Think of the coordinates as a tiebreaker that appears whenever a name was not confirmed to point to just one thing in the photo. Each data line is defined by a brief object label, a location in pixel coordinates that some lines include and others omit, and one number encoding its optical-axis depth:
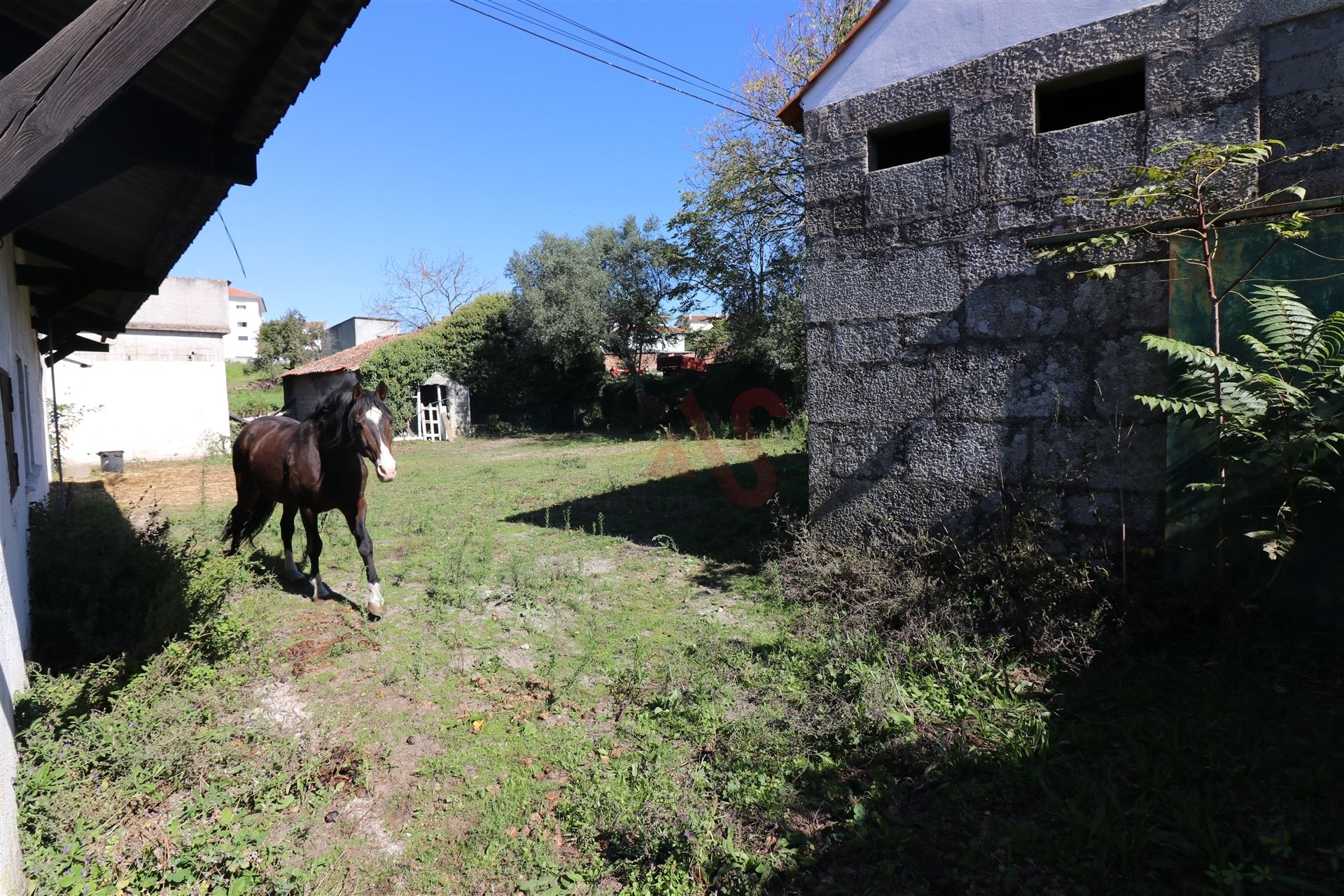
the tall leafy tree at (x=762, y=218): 18.39
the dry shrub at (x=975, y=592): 3.71
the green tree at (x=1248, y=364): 3.06
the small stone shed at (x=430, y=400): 24.80
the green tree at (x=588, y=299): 24.50
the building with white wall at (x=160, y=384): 15.41
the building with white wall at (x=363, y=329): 39.62
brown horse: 5.01
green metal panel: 3.27
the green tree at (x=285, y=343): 42.25
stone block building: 3.59
